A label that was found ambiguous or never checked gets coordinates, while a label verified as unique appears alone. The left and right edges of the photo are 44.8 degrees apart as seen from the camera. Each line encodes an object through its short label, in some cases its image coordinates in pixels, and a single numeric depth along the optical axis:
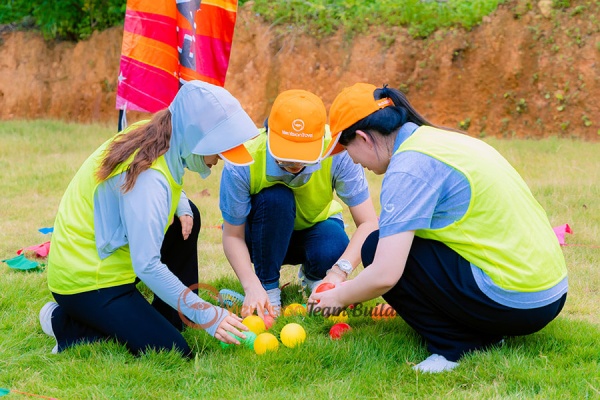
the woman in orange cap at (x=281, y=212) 3.79
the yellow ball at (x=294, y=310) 3.91
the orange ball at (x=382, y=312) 3.86
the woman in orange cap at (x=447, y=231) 2.90
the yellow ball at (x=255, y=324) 3.66
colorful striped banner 6.16
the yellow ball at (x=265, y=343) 3.40
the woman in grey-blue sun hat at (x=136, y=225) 3.13
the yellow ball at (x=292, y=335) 3.47
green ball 3.48
